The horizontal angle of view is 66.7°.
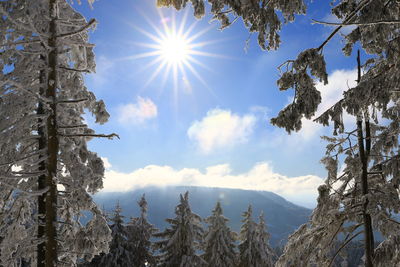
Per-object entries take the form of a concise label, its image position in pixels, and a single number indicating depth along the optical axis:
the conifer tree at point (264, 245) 23.11
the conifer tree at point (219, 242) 23.20
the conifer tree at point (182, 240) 20.55
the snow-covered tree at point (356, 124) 5.56
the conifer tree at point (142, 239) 22.60
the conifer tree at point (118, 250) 20.72
